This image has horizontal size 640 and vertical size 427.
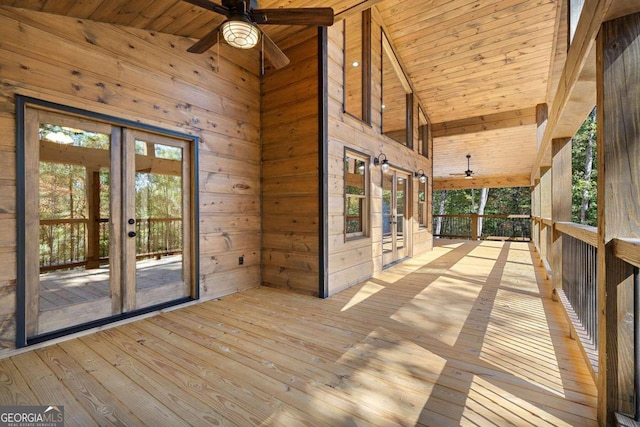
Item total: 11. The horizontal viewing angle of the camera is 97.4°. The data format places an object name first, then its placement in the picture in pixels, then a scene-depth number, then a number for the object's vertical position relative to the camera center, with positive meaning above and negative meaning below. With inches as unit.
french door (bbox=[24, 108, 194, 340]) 91.8 -3.2
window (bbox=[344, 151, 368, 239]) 160.1 +10.5
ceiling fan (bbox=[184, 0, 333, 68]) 77.7 +57.0
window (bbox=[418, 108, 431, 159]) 293.6 +84.4
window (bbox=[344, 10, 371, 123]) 183.5 +103.0
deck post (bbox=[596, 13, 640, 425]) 51.5 +6.3
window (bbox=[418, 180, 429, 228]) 279.5 +6.3
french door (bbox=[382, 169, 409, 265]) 206.4 -2.5
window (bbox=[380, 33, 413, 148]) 242.2 +103.5
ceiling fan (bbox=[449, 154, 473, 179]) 365.2 +64.0
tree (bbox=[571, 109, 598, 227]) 454.9 +62.6
